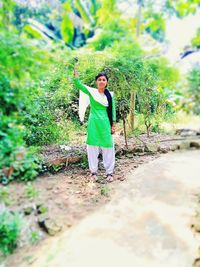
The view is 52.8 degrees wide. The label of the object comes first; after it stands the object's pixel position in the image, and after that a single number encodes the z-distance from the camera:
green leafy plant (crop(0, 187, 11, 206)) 1.29
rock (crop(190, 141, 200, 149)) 3.65
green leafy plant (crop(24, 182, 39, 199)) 1.28
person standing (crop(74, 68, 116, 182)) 2.33
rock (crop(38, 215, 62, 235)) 1.79
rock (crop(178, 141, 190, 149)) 3.56
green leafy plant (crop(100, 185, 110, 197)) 2.20
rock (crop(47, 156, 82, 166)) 2.62
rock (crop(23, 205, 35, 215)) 1.88
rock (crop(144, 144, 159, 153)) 3.28
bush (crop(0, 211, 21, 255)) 1.53
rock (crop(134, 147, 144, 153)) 3.22
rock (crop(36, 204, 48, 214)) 1.95
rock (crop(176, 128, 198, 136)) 3.96
